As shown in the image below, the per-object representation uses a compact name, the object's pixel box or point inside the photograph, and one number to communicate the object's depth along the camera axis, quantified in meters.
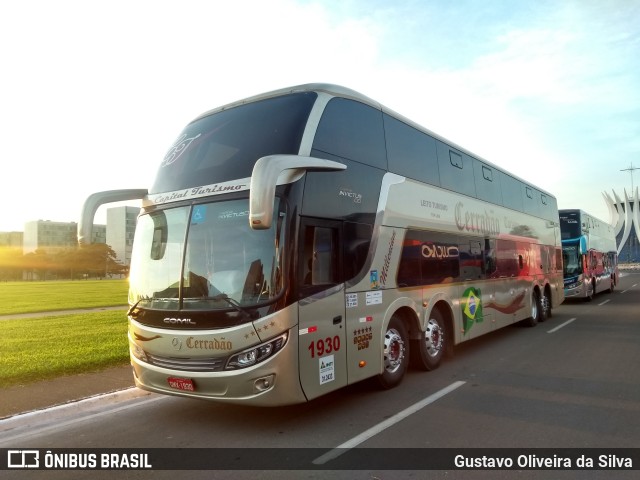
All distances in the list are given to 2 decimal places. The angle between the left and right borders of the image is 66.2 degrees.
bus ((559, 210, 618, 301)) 20.25
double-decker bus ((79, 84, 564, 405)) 5.06
